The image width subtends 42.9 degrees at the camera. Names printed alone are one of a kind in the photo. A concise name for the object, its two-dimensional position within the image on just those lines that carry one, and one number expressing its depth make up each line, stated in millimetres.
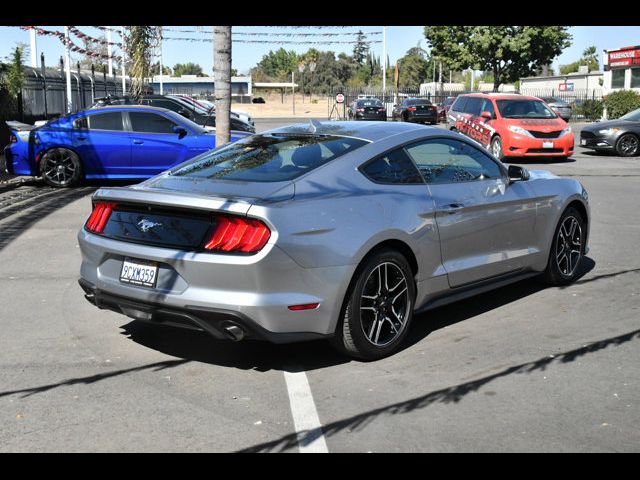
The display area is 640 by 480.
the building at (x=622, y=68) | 51894
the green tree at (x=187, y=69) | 171900
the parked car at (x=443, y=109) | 45244
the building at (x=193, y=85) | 106162
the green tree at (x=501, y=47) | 52844
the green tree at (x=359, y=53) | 150625
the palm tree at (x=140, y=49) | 28531
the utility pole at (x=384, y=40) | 64500
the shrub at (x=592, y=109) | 43844
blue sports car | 14758
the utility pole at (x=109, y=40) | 35244
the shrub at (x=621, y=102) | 39681
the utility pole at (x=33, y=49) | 30134
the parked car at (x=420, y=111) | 42094
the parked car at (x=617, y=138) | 21750
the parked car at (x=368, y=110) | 42594
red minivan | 19234
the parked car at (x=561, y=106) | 41056
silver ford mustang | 4770
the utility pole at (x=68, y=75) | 27084
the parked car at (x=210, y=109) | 25484
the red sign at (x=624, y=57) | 51500
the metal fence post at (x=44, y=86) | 26542
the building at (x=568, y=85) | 66000
